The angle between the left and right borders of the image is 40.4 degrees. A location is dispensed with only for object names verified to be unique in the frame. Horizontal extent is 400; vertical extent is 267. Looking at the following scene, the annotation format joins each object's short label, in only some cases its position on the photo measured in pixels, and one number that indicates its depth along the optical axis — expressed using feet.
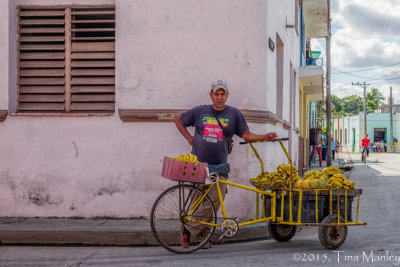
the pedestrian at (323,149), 85.98
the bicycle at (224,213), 19.22
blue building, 223.51
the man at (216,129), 20.35
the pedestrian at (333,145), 96.47
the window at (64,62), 27.04
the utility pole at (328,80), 78.07
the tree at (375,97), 308.40
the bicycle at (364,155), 94.73
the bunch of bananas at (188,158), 18.68
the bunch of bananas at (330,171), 21.34
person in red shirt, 100.56
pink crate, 18.21
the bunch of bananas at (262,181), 20.45
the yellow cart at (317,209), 19.99
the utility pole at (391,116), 204.95
